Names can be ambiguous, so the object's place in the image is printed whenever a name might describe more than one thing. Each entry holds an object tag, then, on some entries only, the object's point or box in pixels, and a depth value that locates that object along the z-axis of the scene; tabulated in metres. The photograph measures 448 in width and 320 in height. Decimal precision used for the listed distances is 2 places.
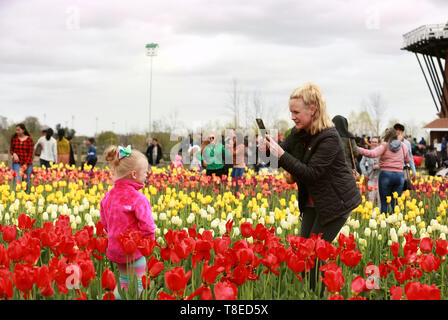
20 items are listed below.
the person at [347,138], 6.67
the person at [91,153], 16.79
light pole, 34.59
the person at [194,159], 13.74
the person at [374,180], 9.48
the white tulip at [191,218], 5.51
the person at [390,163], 7.89
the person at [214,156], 10.35
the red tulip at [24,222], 3.87
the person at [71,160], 15.77
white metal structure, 35.88
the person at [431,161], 19.47
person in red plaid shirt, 11.32
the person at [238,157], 10.92
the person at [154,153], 18.84
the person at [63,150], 15.23
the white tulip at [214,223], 5.08
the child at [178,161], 14.98
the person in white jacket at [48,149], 13.31
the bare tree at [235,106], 36.22
